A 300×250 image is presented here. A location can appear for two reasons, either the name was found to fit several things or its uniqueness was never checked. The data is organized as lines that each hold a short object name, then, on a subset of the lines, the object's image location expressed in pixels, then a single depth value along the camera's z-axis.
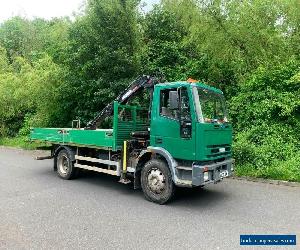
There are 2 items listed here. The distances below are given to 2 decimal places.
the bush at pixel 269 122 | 7.35
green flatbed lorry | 4.95
